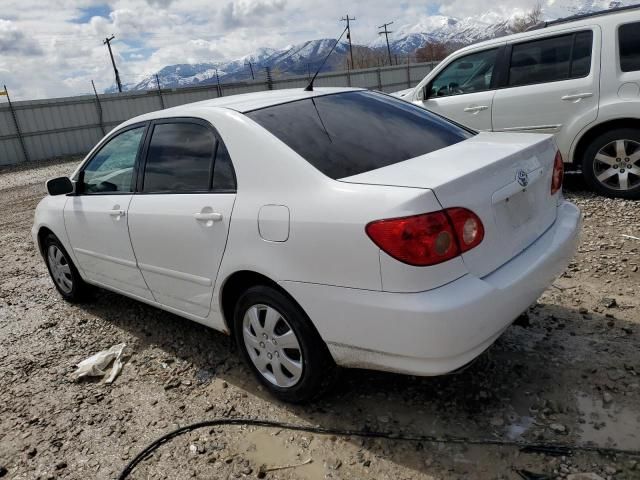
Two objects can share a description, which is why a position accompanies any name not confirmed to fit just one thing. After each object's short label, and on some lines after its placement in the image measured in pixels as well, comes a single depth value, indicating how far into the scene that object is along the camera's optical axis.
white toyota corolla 2.10
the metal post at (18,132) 20.84
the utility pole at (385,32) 61.66
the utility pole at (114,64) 37.26
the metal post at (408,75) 33.38
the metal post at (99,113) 22.77
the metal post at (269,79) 27.81
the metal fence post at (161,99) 24.14
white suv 5.19
